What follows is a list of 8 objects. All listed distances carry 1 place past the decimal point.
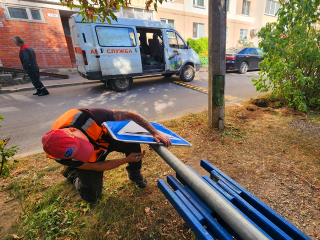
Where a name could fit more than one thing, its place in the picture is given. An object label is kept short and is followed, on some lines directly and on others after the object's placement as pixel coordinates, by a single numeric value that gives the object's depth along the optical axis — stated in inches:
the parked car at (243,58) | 410.9
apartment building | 363.3
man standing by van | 253.8
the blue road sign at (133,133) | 54.7
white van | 244.8
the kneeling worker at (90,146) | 54.9
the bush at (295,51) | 142.1
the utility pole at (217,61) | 110.0
